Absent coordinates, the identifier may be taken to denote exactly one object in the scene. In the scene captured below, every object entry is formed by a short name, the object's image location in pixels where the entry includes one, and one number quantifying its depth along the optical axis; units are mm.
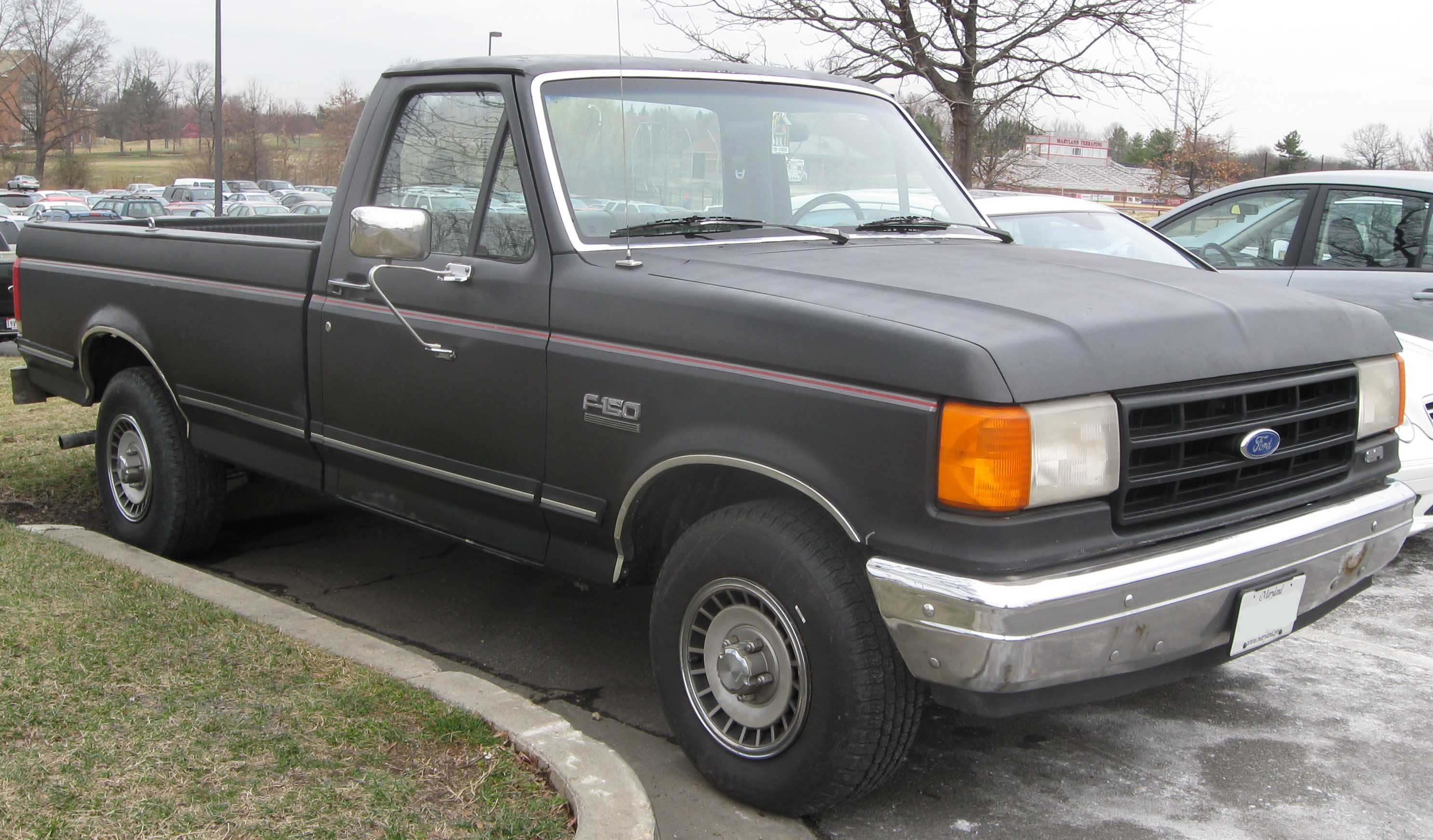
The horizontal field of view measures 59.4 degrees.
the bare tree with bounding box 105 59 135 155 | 83338
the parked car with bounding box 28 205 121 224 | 33275
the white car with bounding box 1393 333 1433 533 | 5406
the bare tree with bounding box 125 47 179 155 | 83562
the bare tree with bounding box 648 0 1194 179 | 13977
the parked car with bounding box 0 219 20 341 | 13516
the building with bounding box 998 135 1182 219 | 21531
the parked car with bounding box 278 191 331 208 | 44391
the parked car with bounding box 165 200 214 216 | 39969
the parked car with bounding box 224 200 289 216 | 36438
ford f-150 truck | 2834
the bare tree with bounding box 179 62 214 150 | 55375
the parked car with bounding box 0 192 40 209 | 41641
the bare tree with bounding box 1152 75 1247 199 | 26391
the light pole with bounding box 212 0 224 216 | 26609
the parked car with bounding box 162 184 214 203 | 48469
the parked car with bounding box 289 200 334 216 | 33719
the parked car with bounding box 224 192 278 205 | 45031
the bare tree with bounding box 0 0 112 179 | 71375
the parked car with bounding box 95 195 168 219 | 37562
